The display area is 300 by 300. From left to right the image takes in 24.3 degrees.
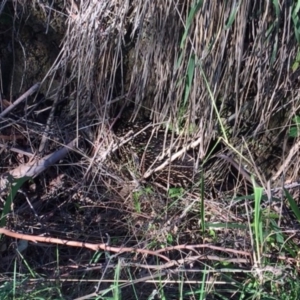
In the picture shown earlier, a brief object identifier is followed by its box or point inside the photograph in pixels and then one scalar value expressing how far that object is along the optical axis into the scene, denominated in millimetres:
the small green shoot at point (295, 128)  2762
